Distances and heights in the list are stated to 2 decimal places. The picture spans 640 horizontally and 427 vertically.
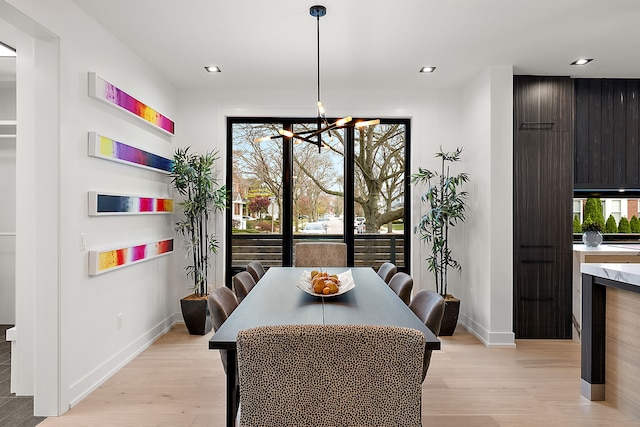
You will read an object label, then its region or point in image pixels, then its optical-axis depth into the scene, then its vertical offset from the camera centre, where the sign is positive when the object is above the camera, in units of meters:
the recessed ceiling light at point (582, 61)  4.00 +1.41
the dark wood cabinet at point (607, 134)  4.54 +0.83
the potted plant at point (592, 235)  4.45 -0.21
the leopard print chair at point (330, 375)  1.35 -0.50
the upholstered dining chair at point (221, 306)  2.25 -0.50
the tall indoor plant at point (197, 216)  4.43 -0.02
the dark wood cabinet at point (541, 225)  4.32 -0.11
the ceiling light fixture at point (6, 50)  3.47 +1.37
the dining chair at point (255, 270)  3.67 -0.48
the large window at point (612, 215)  4.89 -0.01
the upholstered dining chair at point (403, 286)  2.95 -0.50
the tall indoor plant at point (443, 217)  4.46 -0.03
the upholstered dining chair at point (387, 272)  3.57 -0.48
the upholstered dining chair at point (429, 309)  2.27 -0.53
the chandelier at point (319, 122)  2.96 +0.64
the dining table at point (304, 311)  1.90 -0.50
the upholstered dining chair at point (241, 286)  3.01 -0.50
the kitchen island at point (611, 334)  2.64 -0.77
